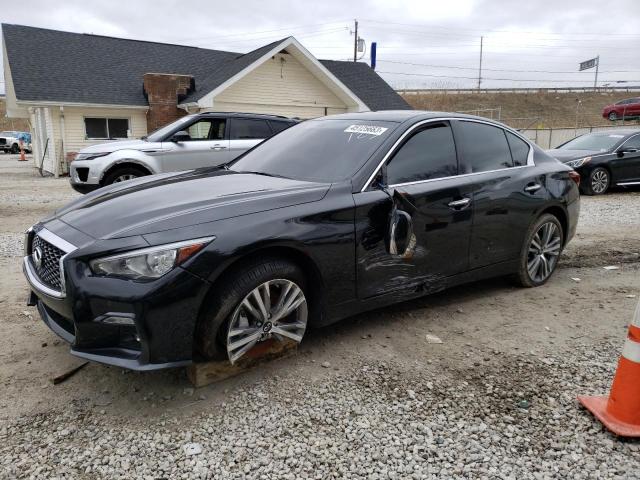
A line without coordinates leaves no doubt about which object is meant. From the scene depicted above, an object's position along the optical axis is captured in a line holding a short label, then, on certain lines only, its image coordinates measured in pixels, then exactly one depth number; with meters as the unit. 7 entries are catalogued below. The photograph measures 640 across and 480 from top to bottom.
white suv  8.84
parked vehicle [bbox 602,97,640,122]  31.40
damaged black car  2.65
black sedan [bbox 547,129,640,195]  11.51
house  16.95
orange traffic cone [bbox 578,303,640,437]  2.64
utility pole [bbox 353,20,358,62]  38.51
